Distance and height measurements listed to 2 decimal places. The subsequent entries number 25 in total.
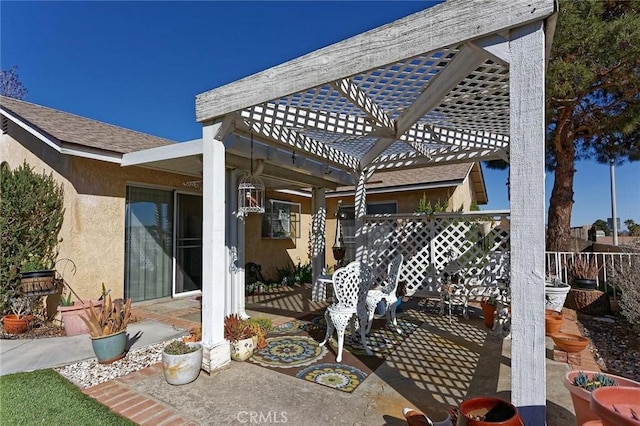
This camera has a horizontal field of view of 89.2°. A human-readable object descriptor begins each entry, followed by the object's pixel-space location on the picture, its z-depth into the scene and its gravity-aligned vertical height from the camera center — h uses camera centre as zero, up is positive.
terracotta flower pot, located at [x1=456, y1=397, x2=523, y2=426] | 1.85 -1.14
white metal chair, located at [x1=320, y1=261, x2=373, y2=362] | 3.84 -0.96
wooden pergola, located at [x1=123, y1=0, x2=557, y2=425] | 2.12 +1.28
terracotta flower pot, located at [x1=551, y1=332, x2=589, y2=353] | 3.58 -1.37
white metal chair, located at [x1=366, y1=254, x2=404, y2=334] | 4.62 -1.04
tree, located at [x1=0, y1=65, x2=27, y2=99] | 18.11 +8.08
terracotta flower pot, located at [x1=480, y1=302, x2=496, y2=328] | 4.92 -1.40
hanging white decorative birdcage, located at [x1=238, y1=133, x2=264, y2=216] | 4.70 +0.45
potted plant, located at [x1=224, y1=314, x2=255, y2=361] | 3.83 -1.37
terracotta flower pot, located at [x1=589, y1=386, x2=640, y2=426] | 1.75 -1.02
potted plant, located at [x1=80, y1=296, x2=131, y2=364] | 3.70 -1.25
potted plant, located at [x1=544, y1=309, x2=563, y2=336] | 4.41 -1.40
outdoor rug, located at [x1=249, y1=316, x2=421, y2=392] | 3.41 -1.61
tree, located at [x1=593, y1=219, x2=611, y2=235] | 29.91 -0.34
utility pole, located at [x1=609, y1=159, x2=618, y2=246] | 13.10 +0.83
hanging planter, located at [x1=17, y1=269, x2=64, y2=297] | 4.81 -0.85
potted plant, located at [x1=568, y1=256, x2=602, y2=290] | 6.18 -1.04
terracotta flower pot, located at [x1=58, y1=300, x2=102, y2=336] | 4.81 -1.38
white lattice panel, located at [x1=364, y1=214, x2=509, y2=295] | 6.25 -0.52
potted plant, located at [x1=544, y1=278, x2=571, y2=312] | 5.30 -1.24
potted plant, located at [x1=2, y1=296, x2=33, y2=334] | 4.81 -1.36
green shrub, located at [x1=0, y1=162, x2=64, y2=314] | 4.98 +0.04
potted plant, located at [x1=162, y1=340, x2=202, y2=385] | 3.22 -1.39
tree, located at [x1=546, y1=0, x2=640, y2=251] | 5.60 +2.52
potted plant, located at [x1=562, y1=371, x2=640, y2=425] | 2.15 -1.15
